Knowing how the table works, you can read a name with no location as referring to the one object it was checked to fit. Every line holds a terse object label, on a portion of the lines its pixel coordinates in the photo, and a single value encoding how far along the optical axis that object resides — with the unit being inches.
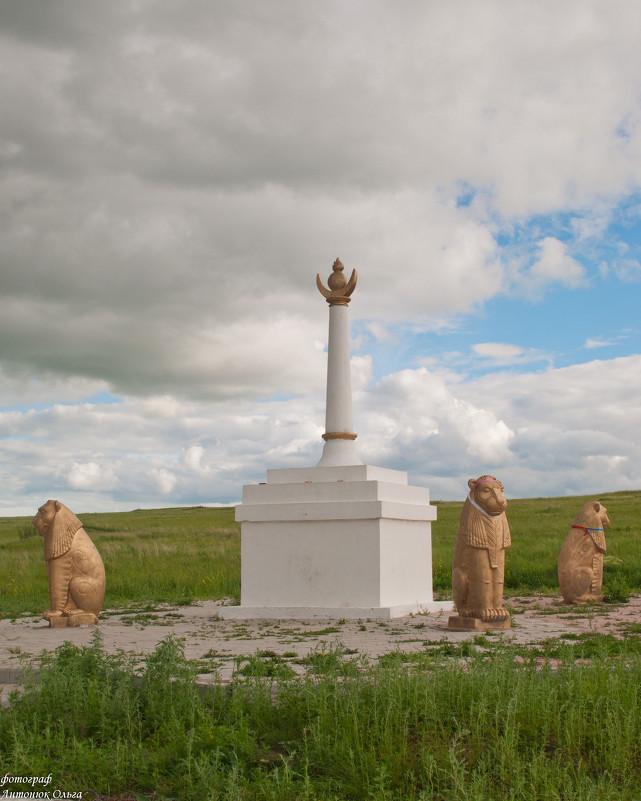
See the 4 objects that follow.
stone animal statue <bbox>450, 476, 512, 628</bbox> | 379.6
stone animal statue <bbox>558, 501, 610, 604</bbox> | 497.4
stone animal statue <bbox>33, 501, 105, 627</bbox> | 424.5
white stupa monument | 466.9
